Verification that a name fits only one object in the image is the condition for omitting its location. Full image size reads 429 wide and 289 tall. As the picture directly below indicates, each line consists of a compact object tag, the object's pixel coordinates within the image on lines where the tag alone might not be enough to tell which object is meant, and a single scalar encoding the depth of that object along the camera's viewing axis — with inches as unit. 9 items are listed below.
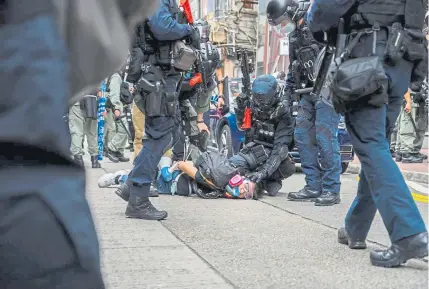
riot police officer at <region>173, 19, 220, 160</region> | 289.9
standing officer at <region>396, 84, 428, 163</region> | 447.8
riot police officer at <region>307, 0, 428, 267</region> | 128.6
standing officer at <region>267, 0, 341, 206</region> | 237.1
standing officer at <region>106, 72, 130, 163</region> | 462.3
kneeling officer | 272.5
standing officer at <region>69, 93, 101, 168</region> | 388.8
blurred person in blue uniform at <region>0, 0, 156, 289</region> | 25.6
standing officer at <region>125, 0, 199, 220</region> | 192.9
